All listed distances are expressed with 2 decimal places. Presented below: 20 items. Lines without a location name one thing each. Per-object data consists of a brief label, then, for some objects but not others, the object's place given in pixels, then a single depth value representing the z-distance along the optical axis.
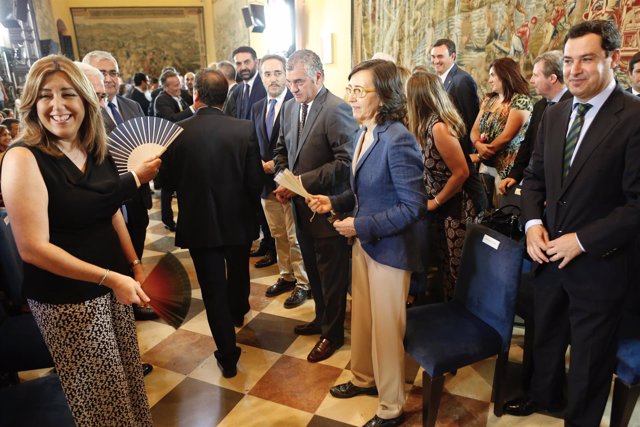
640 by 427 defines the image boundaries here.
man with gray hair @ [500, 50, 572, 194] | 3.15
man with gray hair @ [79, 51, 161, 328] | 2.95
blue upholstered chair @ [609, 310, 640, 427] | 1.74
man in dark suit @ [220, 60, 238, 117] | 4.59
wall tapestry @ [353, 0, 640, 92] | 3.32
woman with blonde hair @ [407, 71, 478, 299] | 2.48
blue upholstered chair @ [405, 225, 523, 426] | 1.86
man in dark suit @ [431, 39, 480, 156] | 4.10
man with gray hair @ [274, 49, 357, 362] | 2.49
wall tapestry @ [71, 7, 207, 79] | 14.45
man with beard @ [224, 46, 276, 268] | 4.35
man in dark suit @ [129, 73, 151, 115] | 8.13
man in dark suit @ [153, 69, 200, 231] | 5.12
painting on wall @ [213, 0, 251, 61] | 11.84
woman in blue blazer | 1.79
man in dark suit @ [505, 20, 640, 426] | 1.61
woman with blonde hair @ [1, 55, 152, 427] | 1.39
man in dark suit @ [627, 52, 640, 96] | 3.06
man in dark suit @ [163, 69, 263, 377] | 2.27
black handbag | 2.25
